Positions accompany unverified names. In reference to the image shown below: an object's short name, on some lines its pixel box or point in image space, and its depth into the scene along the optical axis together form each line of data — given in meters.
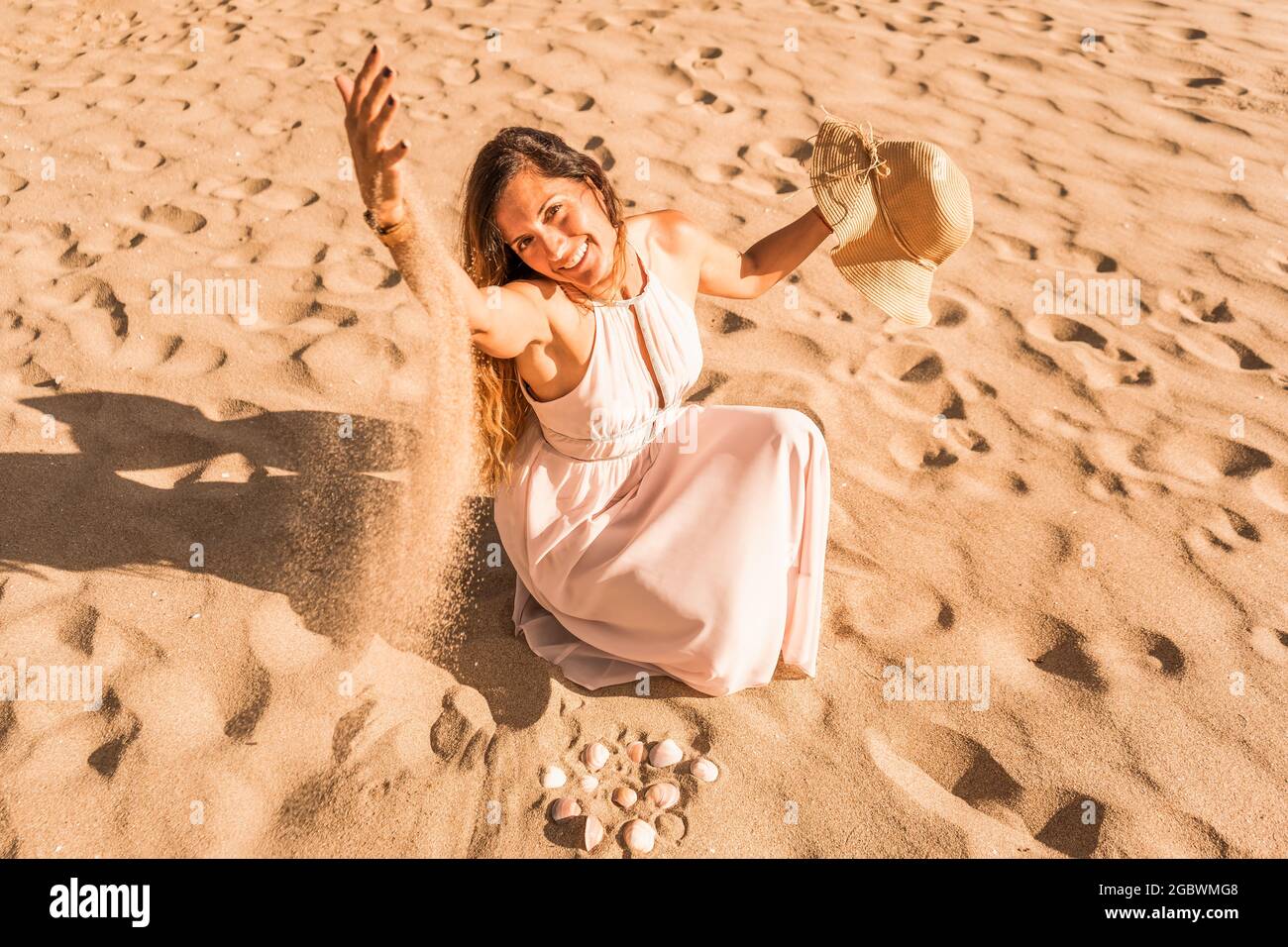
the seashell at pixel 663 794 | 2.10
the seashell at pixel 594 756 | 2.18
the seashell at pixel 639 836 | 2.01
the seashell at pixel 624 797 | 2.10
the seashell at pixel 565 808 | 2.06
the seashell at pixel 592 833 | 2.02
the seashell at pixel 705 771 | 2.15
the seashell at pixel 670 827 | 2.05
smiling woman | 2.11
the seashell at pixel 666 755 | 2.19
